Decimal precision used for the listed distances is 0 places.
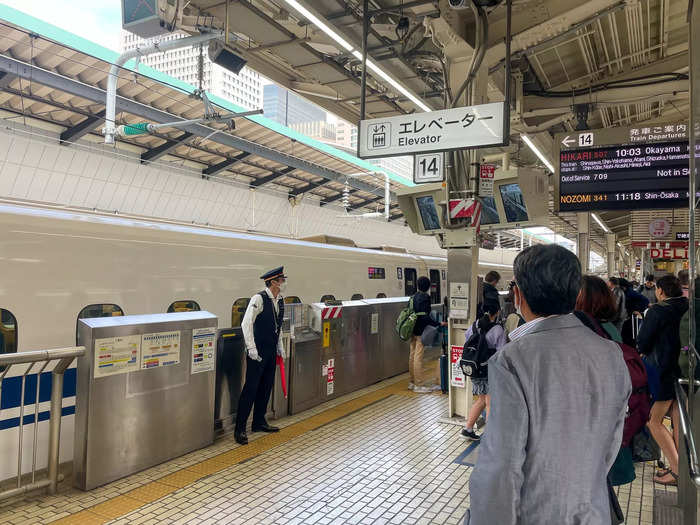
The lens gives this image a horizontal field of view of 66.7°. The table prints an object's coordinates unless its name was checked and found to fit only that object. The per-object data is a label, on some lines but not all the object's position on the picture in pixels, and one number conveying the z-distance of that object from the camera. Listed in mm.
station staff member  5402
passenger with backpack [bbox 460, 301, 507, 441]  5098
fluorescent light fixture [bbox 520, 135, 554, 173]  8830
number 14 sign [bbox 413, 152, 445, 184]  6559
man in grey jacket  1491
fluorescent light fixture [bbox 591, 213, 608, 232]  18200
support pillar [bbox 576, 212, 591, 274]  16453
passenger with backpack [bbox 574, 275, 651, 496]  2455
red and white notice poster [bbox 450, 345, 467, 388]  6289
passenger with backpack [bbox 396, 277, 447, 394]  7785
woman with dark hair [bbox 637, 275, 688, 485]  4156
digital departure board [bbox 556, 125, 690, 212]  6320
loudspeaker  6320
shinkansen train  4227
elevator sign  4641
